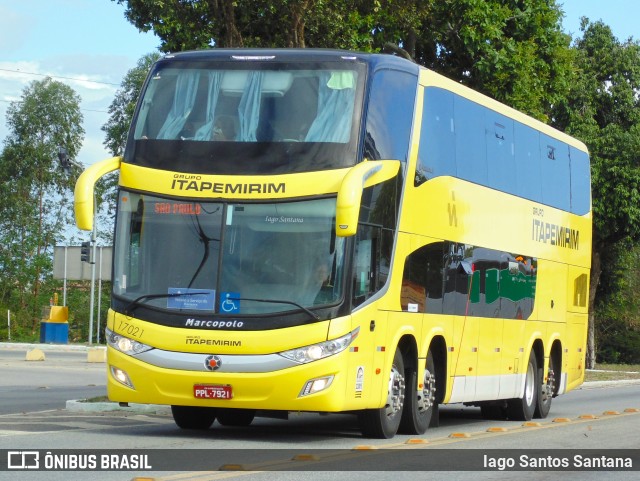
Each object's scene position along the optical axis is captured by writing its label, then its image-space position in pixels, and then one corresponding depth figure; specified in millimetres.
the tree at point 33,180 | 85812
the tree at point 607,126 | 47688
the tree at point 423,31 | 24969
